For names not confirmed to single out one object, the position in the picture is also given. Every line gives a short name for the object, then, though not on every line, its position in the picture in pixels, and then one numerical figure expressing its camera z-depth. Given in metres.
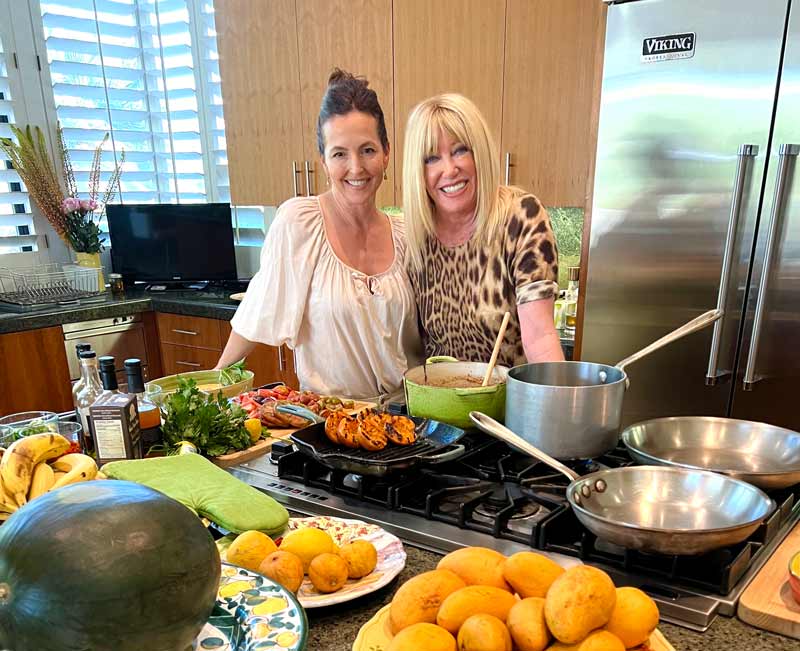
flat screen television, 3.88
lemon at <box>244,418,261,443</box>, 1.35
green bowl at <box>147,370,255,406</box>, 1.59
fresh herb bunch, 1.28
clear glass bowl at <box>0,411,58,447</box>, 1.18
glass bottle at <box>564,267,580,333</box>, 2.79
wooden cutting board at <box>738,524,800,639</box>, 0.74
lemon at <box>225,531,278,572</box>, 0.81
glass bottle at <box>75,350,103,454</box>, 1.22
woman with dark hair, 1.76
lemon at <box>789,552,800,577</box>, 0.77
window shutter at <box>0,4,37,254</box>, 3.60
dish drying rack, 3.44
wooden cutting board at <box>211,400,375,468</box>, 1.28
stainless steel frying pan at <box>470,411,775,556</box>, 0.78
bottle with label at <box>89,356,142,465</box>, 1.14
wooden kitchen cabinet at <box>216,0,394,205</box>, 3.11
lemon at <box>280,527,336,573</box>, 0.83
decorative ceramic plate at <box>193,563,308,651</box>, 0.65
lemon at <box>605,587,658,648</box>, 0.61
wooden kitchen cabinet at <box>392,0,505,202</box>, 2.73
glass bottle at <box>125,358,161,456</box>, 1.28
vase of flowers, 3.56
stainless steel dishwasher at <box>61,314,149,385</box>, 3.34
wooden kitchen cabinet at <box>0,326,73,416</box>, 3.10
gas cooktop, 0.80
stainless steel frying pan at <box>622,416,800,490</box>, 1.06
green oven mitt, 0.91
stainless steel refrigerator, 2.02
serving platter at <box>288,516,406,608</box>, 0.79
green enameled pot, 1.26
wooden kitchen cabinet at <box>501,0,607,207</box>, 2.50
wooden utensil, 1.33
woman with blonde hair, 1.54
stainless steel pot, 1.04
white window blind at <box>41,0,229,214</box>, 3.82
